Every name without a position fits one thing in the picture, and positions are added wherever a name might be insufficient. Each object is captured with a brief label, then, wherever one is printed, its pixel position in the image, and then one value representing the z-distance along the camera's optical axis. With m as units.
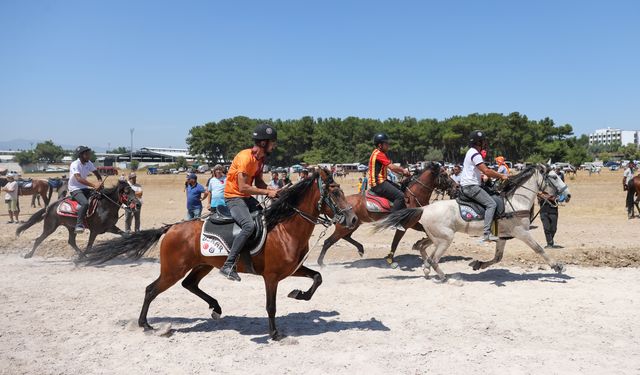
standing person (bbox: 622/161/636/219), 19.73
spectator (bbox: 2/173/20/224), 21.08
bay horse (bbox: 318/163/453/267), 11.51
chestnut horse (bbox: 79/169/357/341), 6.62
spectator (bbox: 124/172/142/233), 14.63
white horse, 9.76
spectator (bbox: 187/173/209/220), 14.37
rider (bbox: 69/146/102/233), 11.35
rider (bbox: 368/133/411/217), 11.27
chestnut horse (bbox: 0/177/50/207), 24.83
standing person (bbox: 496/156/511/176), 14.71
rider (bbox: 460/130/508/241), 9.50
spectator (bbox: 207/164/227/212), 12.21
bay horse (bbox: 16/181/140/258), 11.88
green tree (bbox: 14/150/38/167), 124.75
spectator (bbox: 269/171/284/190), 17.40
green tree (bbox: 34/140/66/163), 127.81
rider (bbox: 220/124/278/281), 6.52
